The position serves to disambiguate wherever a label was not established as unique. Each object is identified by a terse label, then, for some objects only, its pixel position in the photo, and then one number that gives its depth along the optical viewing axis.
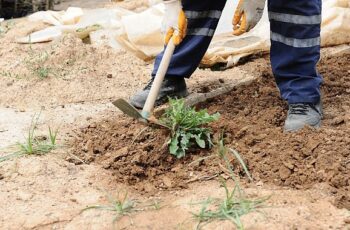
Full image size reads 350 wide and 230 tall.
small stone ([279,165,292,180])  2.25
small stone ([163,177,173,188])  2.30
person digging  2.68
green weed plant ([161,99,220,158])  2.46
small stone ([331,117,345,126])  2.72
